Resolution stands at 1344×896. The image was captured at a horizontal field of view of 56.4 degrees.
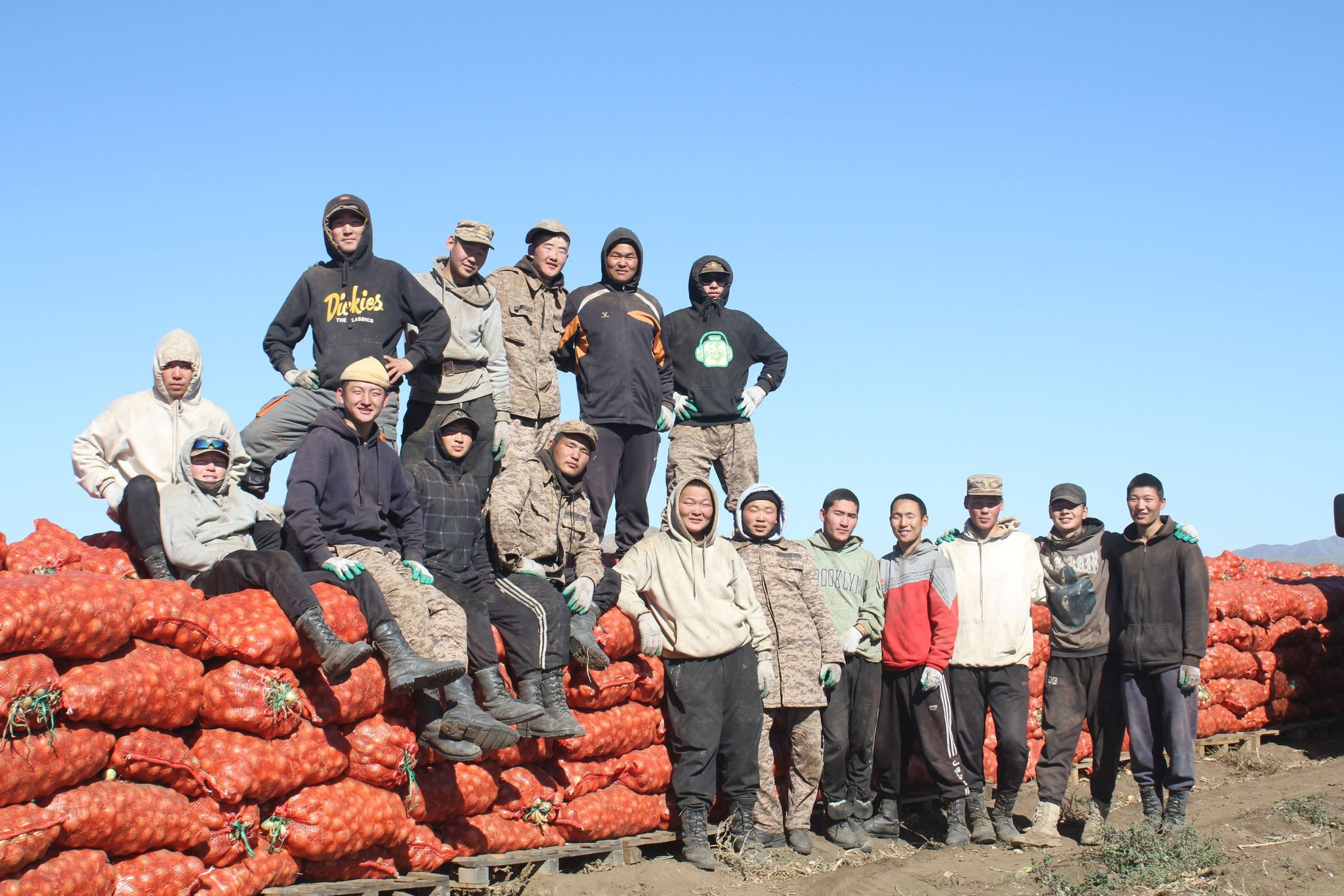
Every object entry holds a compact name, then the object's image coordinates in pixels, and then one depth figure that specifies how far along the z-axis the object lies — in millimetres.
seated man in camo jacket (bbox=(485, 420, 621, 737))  6727
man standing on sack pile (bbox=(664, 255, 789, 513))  9242
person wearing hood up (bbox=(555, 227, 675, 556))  8617
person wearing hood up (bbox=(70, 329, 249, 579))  6336
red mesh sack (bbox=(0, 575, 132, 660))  4773
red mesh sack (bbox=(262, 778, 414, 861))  5645
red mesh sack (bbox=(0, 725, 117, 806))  4652
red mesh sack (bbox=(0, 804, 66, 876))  4578
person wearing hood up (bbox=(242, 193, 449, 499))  7500
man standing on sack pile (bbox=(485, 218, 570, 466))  8469
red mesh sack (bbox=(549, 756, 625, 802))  7168
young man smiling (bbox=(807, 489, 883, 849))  8188
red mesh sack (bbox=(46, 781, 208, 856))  4879
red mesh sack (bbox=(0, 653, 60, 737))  4703
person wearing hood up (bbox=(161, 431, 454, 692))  5680
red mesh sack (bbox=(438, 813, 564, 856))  6547
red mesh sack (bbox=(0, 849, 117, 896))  4645
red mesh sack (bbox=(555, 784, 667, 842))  7102
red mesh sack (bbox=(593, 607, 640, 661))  7242
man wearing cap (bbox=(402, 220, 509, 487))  8086
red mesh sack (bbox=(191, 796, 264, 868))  5332
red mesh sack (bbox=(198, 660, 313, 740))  5480
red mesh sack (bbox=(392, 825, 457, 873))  6234
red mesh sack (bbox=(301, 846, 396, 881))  5824
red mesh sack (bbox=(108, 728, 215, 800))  5160
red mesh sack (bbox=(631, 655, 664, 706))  7551
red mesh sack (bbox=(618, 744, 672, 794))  7449
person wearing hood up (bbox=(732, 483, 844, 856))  7836
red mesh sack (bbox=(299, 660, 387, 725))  5844
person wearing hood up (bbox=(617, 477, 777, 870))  7461
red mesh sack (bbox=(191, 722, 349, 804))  5410
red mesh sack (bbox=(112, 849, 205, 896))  5020
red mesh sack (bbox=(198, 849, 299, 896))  5309
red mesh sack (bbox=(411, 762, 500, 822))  6367
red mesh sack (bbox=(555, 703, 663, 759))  7215
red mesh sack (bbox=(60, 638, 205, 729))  4969
